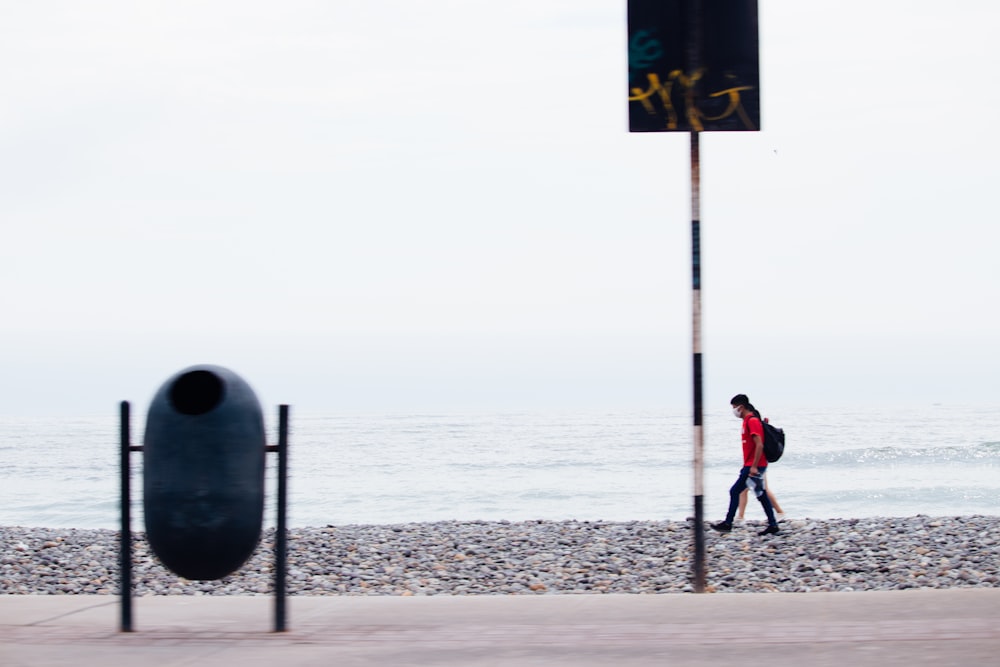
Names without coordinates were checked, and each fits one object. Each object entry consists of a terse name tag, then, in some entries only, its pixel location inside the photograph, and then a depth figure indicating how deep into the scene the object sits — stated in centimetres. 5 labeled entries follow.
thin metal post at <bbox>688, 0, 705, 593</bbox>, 1706
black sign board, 1716
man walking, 2755
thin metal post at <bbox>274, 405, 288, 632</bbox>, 1349
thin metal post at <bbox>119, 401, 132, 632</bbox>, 1368
